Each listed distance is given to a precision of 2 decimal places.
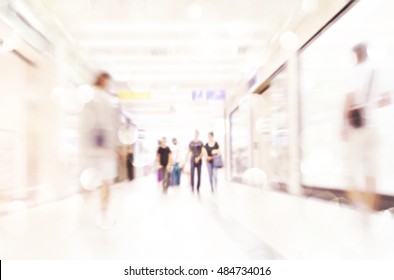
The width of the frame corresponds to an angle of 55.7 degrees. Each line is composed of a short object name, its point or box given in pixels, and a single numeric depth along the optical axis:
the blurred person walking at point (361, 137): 2.55
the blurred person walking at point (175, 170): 8.31
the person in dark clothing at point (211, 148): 5.97
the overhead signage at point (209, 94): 9.74
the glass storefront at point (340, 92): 3.52
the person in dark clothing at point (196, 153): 6.02
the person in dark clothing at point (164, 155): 6.23
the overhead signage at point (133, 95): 10.08
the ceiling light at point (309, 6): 4.33
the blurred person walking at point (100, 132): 2.55
